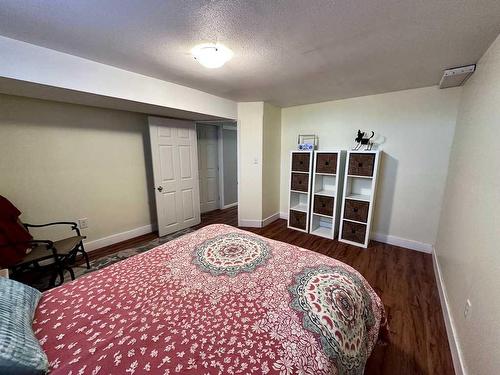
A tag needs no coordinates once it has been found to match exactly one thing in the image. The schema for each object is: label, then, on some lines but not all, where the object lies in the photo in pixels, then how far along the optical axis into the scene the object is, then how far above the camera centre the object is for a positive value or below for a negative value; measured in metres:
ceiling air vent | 1.97 +0.82
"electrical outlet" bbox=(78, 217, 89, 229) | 2.73 -0.94
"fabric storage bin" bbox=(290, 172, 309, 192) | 3.43 -0.48
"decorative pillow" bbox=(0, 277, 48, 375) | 0.67 -0.69
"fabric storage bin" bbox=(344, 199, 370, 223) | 2.92 -0.83
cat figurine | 2.99 +0.20
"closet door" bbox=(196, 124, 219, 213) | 4.57 -0.29
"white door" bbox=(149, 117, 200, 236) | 3.21 -0.32
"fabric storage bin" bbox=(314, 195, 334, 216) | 3.24 -0.83
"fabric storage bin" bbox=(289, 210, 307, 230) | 3.57 -1.17
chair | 1.96 -1.01
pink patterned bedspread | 0.80 -0.81
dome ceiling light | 1.63 +0.82
